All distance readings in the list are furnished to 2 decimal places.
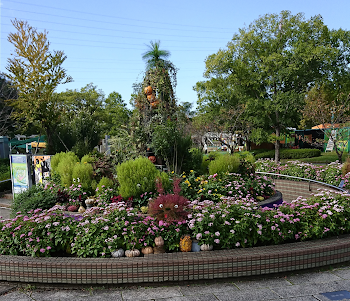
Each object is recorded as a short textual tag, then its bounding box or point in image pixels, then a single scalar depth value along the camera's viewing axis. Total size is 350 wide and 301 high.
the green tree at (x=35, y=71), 14.55
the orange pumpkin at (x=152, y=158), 8.09
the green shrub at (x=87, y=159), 8.37
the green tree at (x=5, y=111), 24.08
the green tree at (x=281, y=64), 18.73
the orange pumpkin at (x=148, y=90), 8.49
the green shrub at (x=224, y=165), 7.43
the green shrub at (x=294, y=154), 23.02
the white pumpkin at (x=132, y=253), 3.96
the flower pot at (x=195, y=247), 4.12
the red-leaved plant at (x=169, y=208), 4.31
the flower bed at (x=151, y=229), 4.05
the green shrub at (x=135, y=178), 6.02
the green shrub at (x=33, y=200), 5.91
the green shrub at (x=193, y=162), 7.86
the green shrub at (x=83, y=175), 7.04
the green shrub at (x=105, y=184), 6.54
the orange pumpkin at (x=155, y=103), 8.48
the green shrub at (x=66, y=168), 7.37
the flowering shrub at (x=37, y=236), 4.03
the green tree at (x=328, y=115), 15.58
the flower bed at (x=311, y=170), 9.13
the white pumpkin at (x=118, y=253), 3.94
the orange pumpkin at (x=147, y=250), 4.02
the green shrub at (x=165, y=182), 6.07
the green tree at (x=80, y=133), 13.64
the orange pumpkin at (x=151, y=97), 8.48
